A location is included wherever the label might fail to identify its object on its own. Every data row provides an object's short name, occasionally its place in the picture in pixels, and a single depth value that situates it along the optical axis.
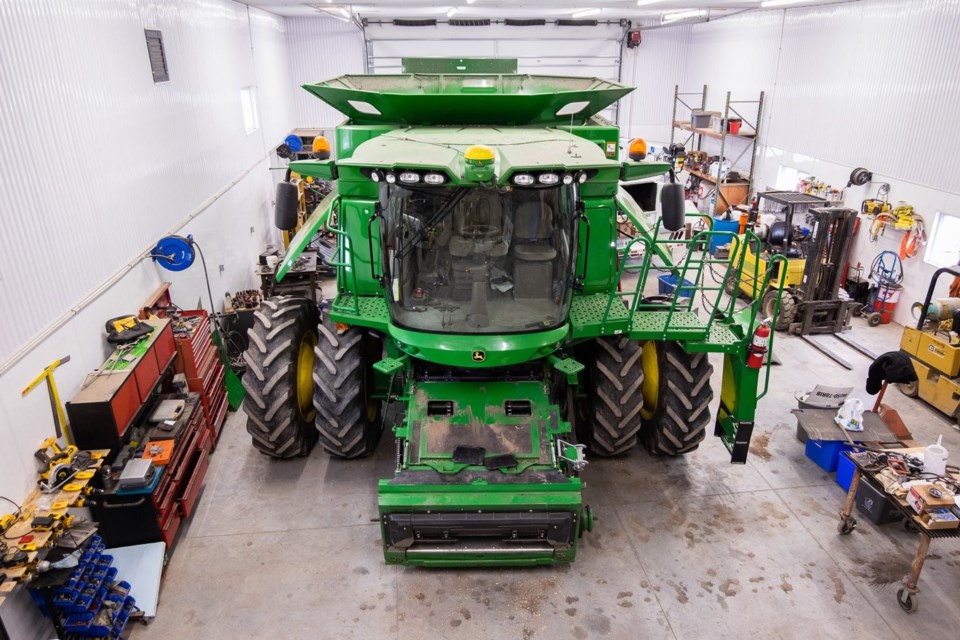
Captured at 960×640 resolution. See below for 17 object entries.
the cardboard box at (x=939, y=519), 4.62
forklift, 9.46
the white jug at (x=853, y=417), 6.37
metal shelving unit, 14.54
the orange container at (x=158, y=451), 5.23
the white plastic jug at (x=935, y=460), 5.26
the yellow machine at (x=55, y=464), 4.51
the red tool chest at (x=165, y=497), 4.98
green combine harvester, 4.75
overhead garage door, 15.94
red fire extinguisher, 5.51
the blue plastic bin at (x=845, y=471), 6.04
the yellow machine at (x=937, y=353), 7.43
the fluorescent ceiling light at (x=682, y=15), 14.04
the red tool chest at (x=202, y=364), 6.57
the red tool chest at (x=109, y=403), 4.95
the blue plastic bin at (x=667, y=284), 10.09
